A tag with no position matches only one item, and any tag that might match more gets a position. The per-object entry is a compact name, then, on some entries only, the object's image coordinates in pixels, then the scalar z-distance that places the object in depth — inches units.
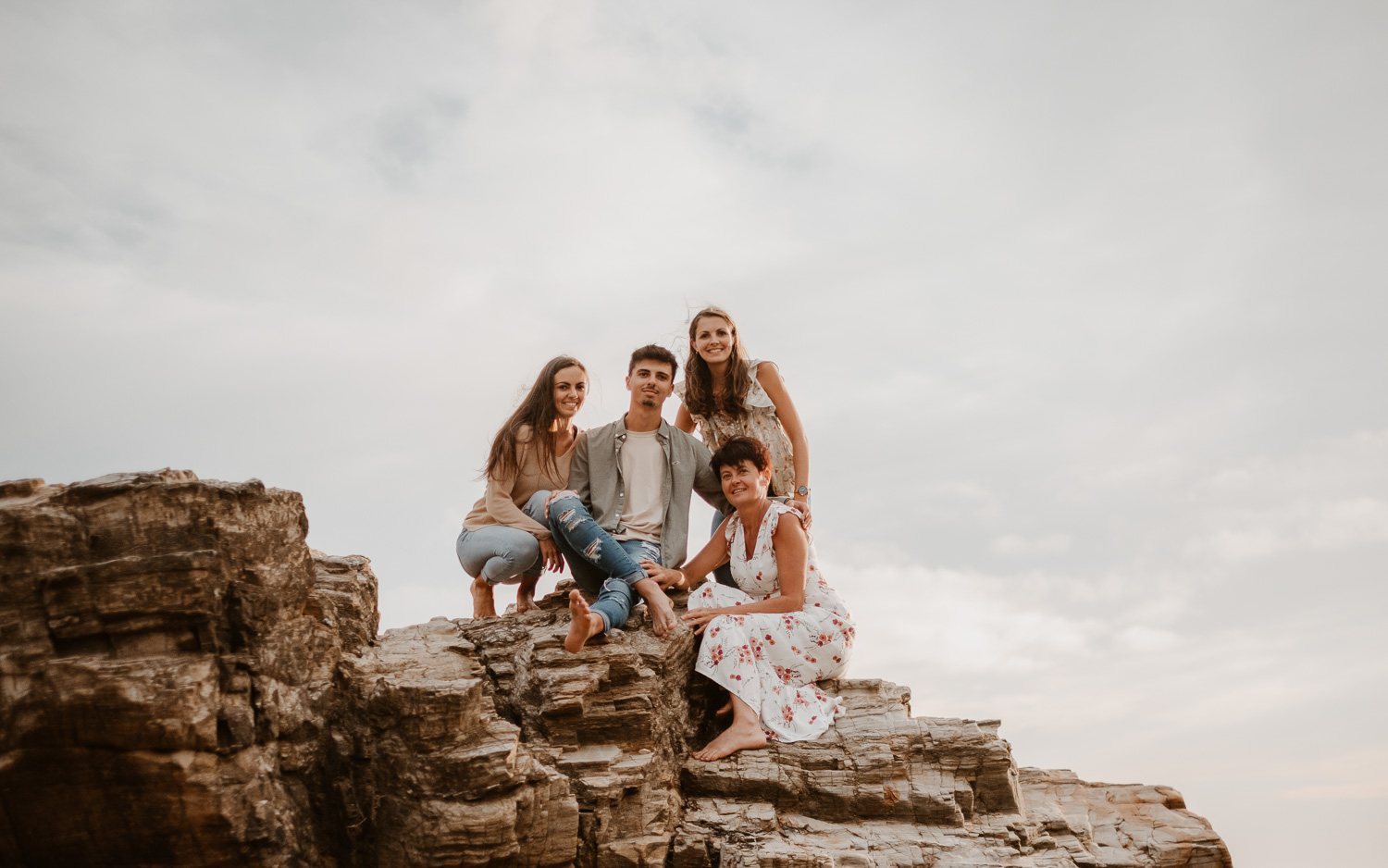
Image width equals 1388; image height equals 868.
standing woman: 371.6
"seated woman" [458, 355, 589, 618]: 343.3
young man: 315.3
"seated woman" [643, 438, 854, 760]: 313.6
